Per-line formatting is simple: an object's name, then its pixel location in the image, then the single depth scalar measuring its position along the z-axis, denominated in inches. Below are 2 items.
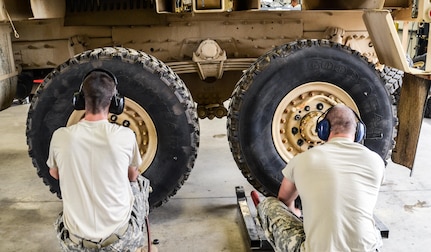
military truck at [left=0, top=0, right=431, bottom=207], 145.7
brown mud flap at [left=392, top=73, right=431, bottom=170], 160.2
